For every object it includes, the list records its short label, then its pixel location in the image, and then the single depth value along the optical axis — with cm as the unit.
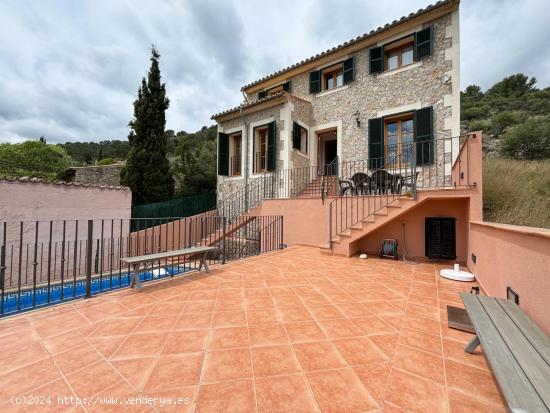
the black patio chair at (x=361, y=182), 626
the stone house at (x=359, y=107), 695
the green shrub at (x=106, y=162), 2191
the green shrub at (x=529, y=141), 1162
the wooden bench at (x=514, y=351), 97
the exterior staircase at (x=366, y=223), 496
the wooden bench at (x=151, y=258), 321
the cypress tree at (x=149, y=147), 1138
